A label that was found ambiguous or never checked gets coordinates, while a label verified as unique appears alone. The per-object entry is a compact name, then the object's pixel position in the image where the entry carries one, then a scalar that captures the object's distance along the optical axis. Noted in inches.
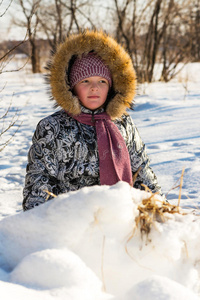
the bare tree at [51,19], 573.4
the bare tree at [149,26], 348.5
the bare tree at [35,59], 618.5
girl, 82.0
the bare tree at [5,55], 89.1
